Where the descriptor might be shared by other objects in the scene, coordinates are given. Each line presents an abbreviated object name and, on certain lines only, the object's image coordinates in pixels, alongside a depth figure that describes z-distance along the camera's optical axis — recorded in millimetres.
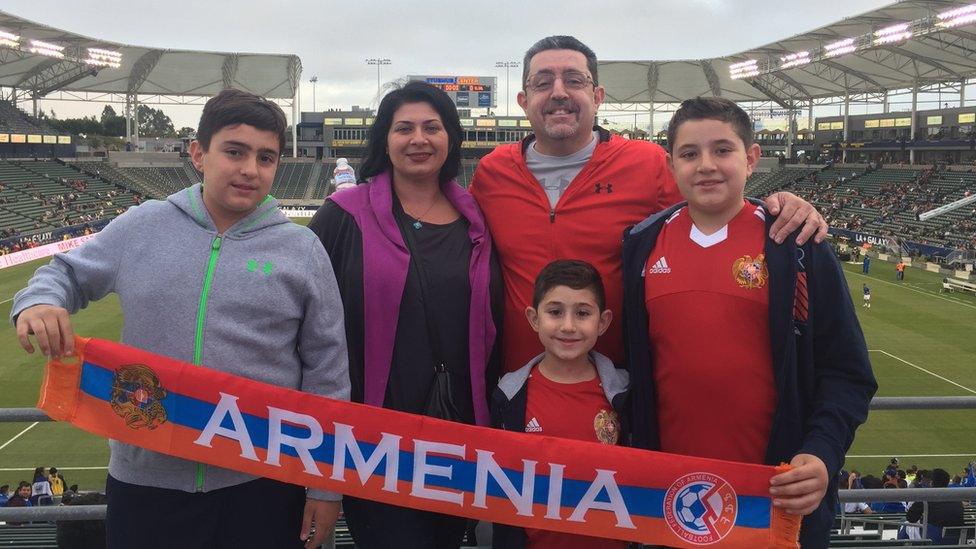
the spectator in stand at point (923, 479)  8555
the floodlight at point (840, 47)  44812
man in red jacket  3072
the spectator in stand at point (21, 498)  7709
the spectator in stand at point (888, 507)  9031
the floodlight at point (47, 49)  47250
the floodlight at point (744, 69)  57438
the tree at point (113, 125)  90662
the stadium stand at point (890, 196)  34688
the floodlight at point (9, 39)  43872
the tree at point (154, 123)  110688
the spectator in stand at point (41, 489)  7680
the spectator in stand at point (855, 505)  8242
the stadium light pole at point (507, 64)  78300
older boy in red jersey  2492
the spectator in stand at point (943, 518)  5418
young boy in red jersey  2754
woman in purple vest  2795
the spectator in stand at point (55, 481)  9005
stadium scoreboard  71688
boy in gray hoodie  2484
